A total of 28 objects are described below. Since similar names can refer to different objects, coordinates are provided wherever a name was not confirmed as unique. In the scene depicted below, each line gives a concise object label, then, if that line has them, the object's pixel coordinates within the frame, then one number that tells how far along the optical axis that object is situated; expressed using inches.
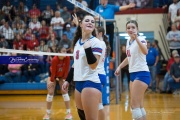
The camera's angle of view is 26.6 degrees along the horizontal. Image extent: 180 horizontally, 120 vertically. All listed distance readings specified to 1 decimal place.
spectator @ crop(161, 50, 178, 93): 610.5
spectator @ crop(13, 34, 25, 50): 563.3
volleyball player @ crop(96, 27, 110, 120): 259.4
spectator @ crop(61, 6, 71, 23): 662.1
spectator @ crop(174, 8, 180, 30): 670.3
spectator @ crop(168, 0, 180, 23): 692.7
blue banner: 354.0
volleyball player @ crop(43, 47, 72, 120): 358.0
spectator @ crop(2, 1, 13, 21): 584.5
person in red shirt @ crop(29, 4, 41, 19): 640.1
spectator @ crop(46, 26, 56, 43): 610.4
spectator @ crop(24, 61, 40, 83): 614.9
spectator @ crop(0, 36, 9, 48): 529.9
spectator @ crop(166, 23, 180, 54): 637.9
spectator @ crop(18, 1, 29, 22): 629.9
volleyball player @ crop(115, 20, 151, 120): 259.1
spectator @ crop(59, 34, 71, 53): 557.0
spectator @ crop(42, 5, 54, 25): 661.9
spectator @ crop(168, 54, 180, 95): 595.2
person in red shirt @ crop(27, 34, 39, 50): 580.3
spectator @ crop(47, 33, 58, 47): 582.1
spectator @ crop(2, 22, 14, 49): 557.3
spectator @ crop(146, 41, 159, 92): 612.1
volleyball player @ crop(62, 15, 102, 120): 190.5
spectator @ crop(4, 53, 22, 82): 609.3
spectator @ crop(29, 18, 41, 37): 621.6
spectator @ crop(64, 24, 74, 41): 599.7
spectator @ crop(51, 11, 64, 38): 626.0
